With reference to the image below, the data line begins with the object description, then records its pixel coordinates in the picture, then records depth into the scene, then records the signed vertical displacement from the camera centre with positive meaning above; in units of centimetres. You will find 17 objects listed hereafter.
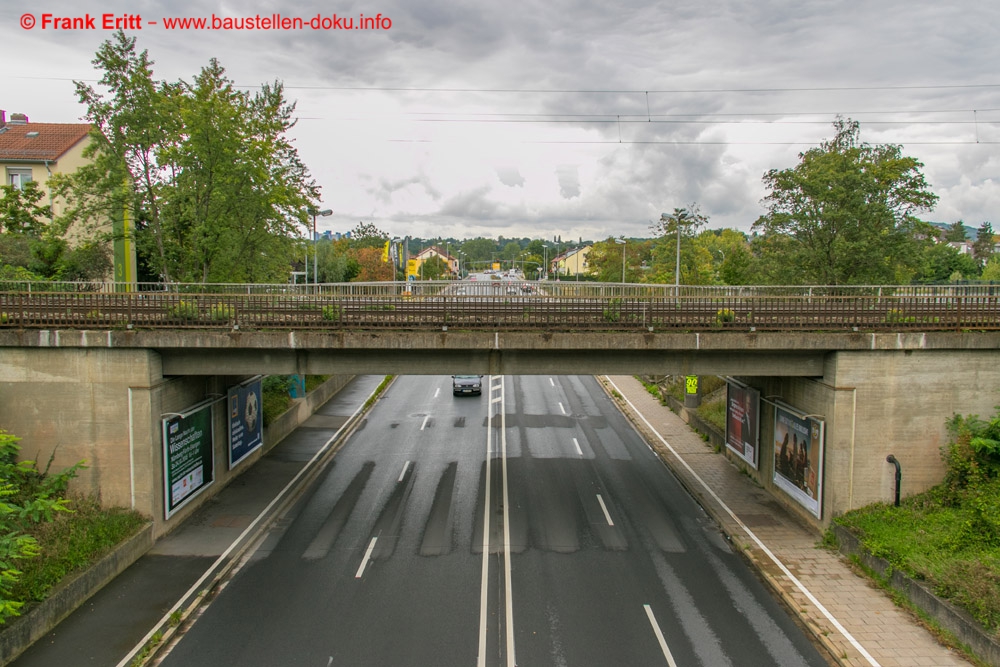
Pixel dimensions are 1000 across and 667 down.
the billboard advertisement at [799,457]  1719 -489
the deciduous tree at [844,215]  2889 +349
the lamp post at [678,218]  1945 +471
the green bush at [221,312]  1706 -66
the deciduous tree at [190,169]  2577 +511
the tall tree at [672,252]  5356 +329
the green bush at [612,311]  1766 -63
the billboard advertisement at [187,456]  1681 -480
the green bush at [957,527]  1224 -560
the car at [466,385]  3656 -561
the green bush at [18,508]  1147 -488
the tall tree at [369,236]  11852 +1050
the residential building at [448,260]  14773 +715
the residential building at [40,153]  3644 +790
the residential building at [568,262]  14550 +652
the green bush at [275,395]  2684 -500
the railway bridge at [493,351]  1623 -171
